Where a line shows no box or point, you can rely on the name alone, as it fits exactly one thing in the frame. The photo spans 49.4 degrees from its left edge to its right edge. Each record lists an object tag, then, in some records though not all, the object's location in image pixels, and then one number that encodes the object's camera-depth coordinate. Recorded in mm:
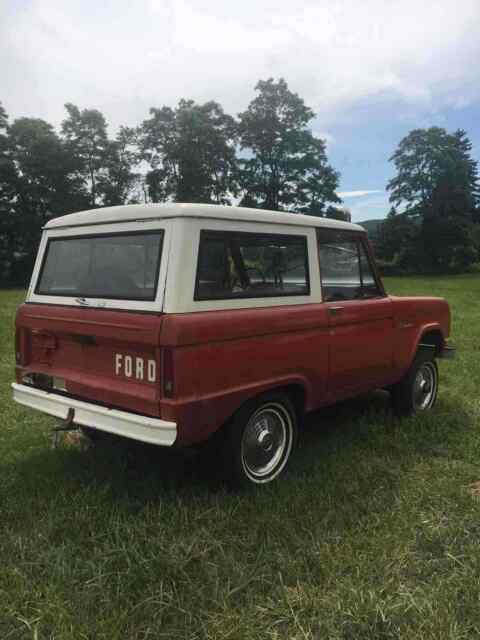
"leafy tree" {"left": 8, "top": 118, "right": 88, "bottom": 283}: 37188
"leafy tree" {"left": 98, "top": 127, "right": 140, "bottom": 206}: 41000
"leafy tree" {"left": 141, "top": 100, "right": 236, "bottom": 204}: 42312
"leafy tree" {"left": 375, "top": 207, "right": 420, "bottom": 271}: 44812
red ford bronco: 3092
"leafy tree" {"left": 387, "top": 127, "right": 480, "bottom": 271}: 44531
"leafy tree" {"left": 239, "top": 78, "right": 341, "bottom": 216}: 43000
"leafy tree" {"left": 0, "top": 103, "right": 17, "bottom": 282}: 36406
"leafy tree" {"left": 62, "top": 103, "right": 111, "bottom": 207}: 39719
